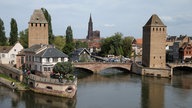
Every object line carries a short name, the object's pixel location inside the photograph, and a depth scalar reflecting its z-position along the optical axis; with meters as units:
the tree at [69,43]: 85.00
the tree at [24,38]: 83.82
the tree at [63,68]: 46.41
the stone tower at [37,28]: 64.69
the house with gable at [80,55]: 80.51
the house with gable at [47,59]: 50.91
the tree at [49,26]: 75.75
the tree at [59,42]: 91.65
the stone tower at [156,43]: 69.31
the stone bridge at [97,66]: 67.12
